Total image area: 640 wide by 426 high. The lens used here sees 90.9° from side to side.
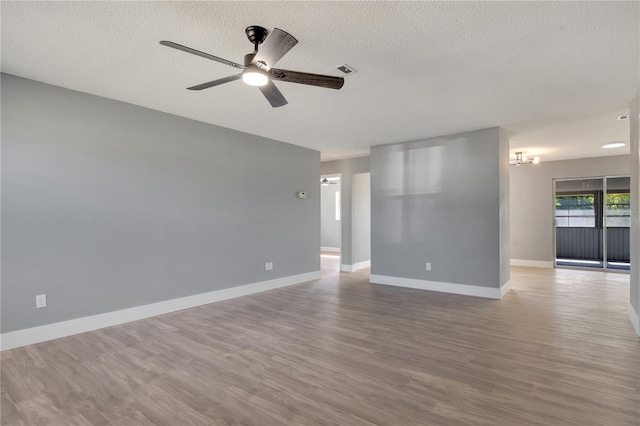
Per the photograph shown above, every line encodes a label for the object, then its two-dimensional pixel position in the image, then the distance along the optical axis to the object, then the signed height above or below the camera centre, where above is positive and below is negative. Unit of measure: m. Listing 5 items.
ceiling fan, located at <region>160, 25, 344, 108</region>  2.00 +1.01
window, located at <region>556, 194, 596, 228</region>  7.61 -0.03
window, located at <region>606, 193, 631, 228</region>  7.07 +0.01
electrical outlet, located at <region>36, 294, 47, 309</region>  3.11 -0.86
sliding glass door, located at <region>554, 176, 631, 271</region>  7.09 -0.30
